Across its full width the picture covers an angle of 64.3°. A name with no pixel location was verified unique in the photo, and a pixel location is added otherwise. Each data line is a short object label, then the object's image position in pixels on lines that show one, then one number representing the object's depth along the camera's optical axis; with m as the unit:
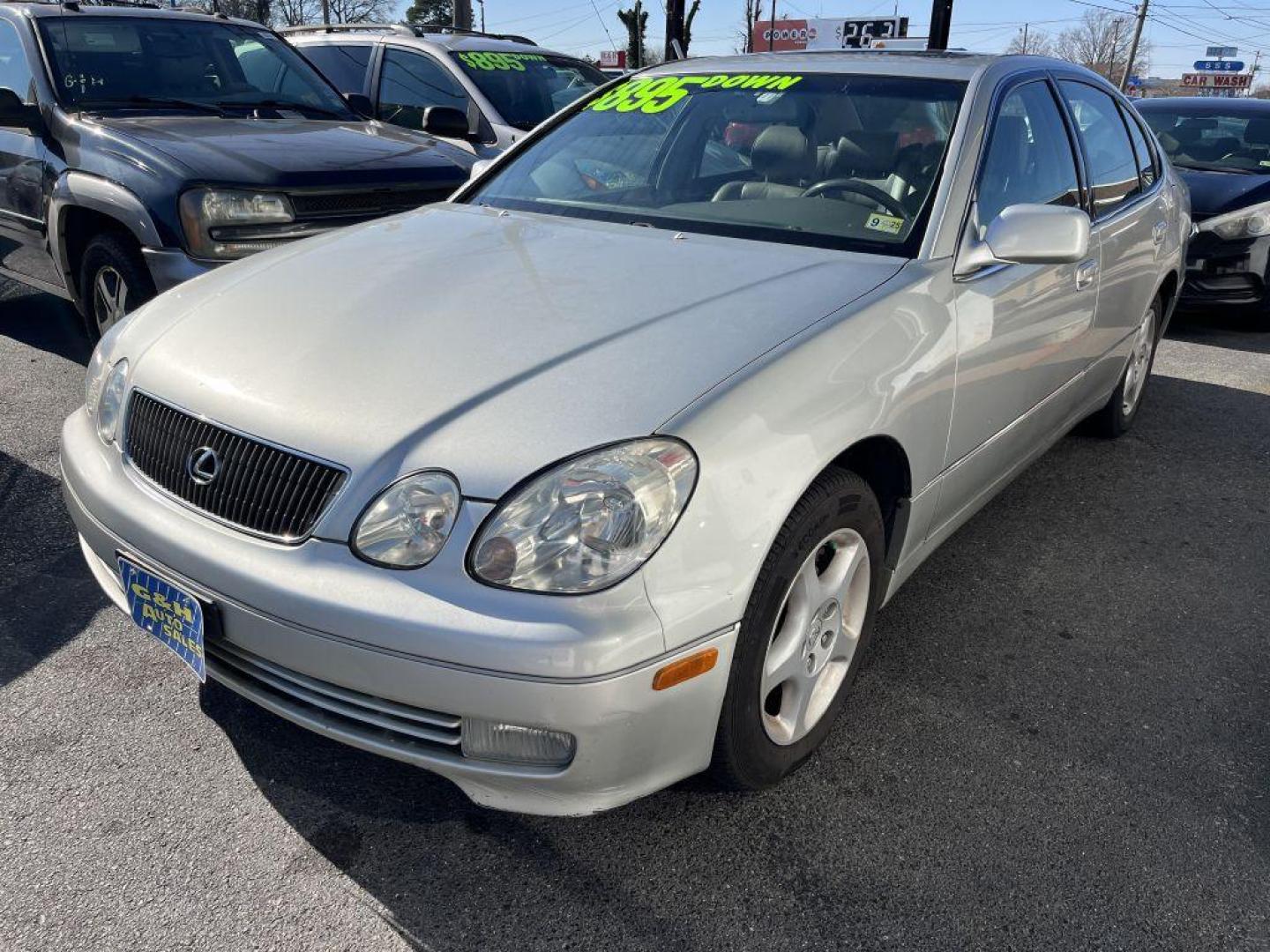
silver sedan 1.73
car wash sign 70.31
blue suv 4.15
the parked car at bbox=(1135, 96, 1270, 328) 6.61
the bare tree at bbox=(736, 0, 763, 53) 45.12
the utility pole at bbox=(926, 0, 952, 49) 12.73
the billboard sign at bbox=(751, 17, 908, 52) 28.30
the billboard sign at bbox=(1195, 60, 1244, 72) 82.12
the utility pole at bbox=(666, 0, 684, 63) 14.12
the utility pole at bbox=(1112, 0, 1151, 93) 54.34
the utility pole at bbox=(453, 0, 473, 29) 14.63
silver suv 6.91
